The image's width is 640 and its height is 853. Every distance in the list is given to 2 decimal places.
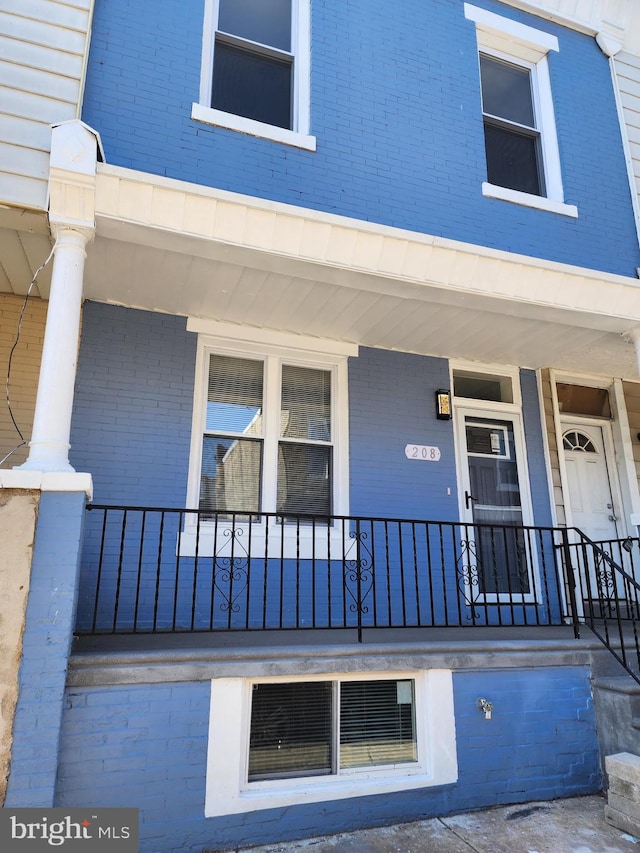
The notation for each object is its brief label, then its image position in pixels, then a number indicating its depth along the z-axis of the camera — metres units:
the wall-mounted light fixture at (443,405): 5.33
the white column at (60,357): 3.01
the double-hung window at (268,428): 4.63
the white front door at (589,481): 5.94
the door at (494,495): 5.29
